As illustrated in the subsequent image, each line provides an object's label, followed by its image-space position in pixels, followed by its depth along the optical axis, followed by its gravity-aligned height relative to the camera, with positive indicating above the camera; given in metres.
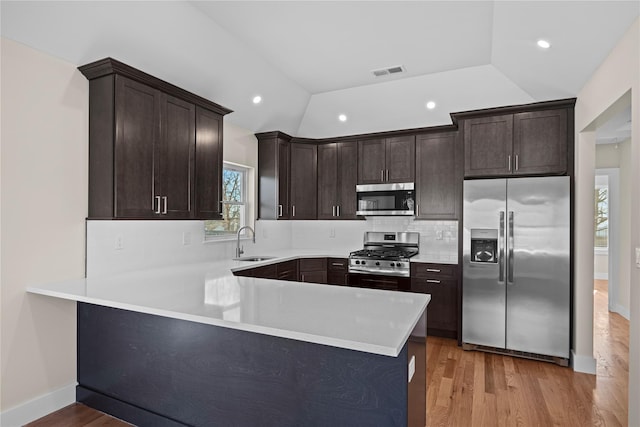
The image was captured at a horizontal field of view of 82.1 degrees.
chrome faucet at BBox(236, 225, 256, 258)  4.22 -0.44
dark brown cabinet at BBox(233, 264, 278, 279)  3.43 -0.59
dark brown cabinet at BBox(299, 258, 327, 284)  4.54 -0.71
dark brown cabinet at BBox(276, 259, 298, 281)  4.08 -0.67
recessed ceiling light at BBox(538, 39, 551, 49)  2.83 +1.32
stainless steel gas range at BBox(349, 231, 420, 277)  4.25 -0.50
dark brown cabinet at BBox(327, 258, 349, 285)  4.56 -0.73
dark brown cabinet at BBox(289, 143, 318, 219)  4.98 +0.44
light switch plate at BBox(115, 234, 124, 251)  2.93 -0.25
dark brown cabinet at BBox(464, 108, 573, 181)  3.57 +0.70
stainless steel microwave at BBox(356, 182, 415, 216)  4.57 +0.18
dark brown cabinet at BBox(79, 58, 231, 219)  2.66 +0.53
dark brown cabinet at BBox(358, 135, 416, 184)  4.61 +0.69
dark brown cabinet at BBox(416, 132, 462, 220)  4.39 +0.45
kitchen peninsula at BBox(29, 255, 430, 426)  1.60 -0.74
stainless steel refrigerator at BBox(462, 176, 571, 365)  3.46 -0.52
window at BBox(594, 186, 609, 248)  7.24 +0.01
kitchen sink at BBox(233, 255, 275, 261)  4.16 -0.53
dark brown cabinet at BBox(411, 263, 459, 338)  4.06 -0.88
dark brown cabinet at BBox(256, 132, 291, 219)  4.75 +0.47
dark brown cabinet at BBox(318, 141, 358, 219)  4.93 +0.45
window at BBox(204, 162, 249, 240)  4.22 +0.10
